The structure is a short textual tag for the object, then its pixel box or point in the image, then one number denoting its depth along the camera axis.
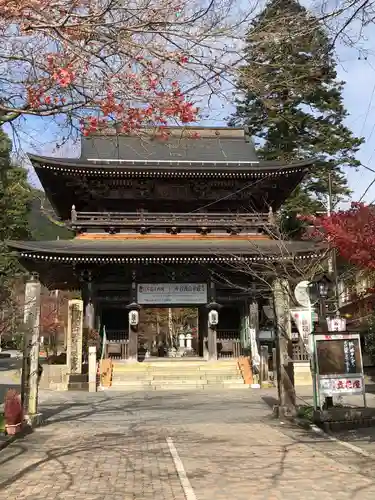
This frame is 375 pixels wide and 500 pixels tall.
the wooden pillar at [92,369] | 19.06
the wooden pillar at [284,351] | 11.79
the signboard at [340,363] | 10.98
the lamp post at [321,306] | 11.07
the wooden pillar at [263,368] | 20.20
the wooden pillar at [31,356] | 11.30
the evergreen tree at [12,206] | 29.91
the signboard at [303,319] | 12.38
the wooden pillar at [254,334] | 21.06
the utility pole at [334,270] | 20.38
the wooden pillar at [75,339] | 20.06
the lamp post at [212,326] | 22.48
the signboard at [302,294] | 12.44
